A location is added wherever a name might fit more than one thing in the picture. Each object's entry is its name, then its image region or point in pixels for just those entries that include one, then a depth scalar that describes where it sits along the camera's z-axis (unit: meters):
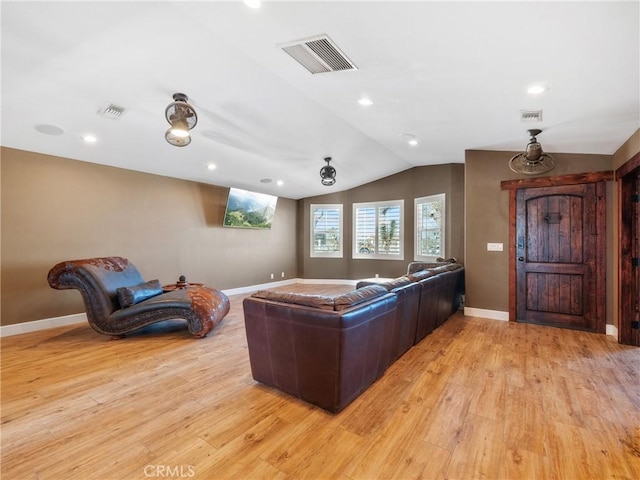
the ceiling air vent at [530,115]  3.15
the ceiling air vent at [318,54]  2.36
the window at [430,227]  6.44
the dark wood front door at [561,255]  4.05
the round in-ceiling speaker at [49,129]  3.64
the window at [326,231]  8.35
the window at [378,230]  7.42
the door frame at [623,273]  3.59
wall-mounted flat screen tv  6.53
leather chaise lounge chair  3.75
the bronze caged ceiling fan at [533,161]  3.87
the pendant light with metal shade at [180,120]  3.09
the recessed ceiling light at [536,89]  2.63
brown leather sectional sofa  2.15
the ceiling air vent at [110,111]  3.37
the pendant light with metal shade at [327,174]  5.65
